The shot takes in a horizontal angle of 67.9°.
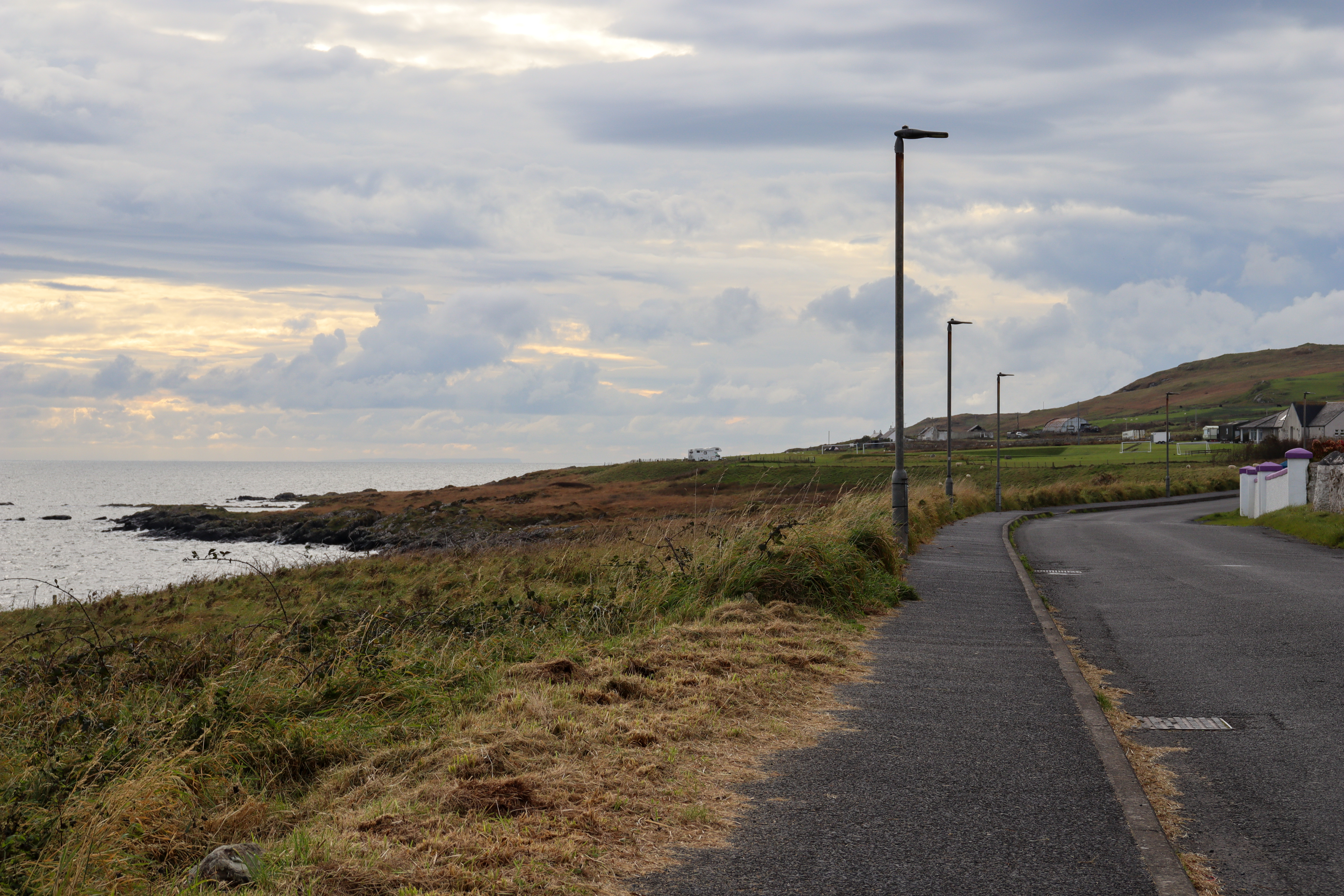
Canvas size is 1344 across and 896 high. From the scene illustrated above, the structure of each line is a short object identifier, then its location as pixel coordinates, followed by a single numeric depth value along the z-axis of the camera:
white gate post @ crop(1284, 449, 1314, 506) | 32.94
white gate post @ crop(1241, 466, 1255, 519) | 37.34
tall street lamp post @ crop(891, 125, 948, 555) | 18.11
